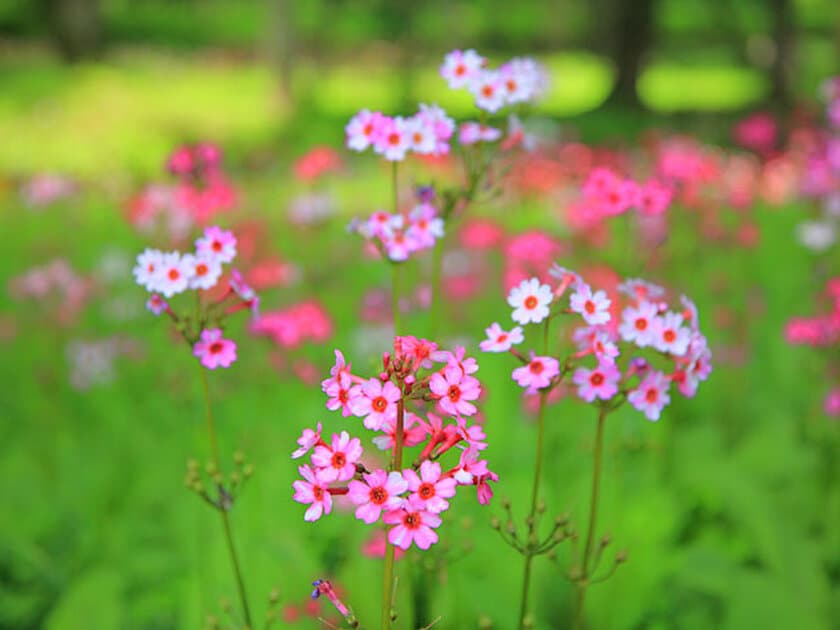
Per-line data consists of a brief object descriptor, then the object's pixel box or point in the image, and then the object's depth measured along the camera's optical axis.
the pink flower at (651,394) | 0.52
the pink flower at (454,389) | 0.44
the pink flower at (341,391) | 0.44
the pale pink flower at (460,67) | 0.63
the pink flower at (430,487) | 0.43
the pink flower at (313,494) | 0.44
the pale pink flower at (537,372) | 0.48
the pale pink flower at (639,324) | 0.53
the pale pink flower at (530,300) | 0.49
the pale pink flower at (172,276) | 0.54
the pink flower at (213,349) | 0.54
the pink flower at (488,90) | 0.63
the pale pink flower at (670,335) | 0.52
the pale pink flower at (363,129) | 0.60
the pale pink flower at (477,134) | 0.65
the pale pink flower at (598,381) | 0.52
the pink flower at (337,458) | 0.43
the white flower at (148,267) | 0.55
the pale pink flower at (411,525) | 0.43
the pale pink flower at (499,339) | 0.48
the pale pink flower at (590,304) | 0.49
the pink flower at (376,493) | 0.42
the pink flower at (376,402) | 0.43
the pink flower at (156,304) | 0.56
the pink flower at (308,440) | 0.44
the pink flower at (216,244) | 0.56
